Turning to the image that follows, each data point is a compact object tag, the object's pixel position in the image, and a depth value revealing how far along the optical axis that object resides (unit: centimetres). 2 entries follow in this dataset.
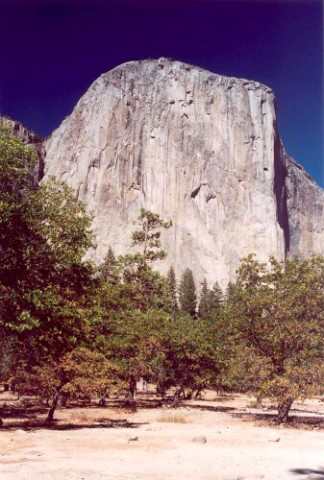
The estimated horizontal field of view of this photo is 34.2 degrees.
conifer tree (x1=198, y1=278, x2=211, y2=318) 8297
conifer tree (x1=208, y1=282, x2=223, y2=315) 8294
